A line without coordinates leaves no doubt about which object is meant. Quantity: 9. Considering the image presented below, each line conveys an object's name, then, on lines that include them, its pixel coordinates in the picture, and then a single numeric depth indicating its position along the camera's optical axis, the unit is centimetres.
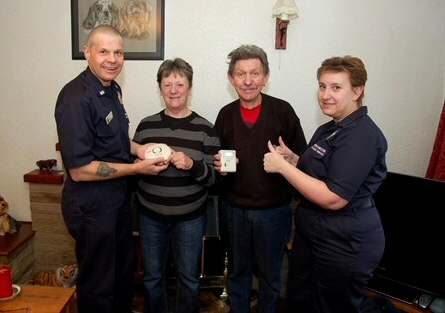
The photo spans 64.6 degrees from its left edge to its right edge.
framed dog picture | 223
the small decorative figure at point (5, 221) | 226
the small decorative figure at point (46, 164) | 234
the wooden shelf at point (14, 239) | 213
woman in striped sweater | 168
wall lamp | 204
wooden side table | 147
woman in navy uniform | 128
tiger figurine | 213
